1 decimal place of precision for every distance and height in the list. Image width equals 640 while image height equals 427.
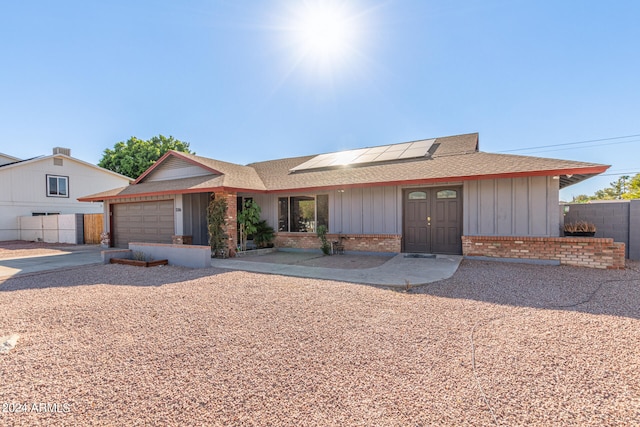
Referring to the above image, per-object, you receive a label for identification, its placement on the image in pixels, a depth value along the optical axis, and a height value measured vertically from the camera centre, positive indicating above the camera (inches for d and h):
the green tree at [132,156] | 1142.3 +223.0
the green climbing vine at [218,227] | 401.4 -23.2
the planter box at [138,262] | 337.4 -60.4
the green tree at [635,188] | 886.1 +54.7
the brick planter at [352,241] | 396.5 -47.8
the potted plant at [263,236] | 474.0 -42.6
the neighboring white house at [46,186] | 706.2 +70.2
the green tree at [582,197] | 1683.1 +52.4
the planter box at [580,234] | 332.1 -32.2
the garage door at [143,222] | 471.5 -19.4
